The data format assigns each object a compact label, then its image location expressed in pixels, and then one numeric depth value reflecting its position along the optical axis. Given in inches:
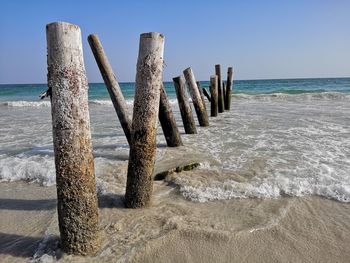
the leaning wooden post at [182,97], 284.8
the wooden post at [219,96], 469.5
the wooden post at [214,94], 405.8
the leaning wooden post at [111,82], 200.2
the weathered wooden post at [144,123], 128.6
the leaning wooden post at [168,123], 228.5
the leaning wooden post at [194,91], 319.6
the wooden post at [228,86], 534.0
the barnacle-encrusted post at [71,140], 94.7
